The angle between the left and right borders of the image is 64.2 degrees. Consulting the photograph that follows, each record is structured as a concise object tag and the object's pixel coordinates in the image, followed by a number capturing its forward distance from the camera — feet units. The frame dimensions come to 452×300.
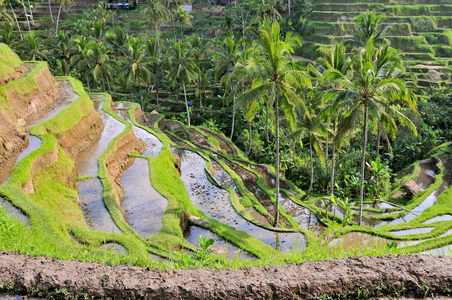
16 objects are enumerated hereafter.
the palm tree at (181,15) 145.59
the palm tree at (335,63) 64.00
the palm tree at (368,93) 46.85
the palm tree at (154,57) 116.98
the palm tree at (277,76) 48.55
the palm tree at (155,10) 137.80
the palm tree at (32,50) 120.02
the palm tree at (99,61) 113.50
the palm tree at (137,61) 112.06
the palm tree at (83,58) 115.34
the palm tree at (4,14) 159.16
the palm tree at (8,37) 124.88
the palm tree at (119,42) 127.12
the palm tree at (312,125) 65.51
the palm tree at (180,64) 109.09
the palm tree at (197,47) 120.26
